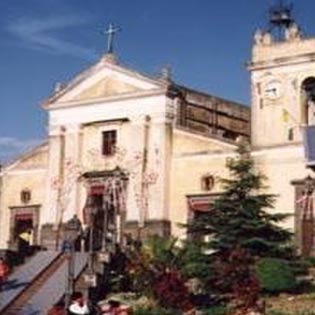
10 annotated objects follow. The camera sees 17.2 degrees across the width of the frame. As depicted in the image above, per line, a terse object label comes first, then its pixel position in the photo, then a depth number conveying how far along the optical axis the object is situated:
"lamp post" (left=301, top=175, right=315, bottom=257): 40.47
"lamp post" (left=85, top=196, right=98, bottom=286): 36.84
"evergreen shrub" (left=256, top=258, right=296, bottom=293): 33.46
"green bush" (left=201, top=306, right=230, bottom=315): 31.07
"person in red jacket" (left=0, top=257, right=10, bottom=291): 34.03
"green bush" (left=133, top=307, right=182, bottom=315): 31.03
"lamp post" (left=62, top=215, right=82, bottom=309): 28.69
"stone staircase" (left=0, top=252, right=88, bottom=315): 33.09
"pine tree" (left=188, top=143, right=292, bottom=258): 35.94
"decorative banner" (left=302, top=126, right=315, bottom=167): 26.67
